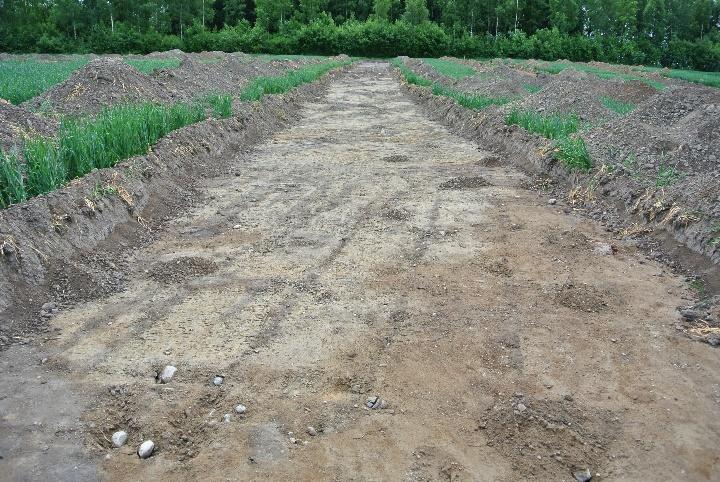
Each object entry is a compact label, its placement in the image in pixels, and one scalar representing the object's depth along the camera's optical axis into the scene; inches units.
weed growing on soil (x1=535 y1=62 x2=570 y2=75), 1368.1
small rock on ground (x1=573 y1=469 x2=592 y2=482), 137.1
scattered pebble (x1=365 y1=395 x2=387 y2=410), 161.5
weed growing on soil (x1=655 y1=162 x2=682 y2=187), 307.1
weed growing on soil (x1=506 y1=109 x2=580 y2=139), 442.3
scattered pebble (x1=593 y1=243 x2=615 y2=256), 270.1
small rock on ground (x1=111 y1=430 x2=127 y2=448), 147.1
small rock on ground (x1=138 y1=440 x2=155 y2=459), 143.2
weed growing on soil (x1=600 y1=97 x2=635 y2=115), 542.6
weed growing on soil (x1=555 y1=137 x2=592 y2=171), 365.7
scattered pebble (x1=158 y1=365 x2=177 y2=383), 171.9
